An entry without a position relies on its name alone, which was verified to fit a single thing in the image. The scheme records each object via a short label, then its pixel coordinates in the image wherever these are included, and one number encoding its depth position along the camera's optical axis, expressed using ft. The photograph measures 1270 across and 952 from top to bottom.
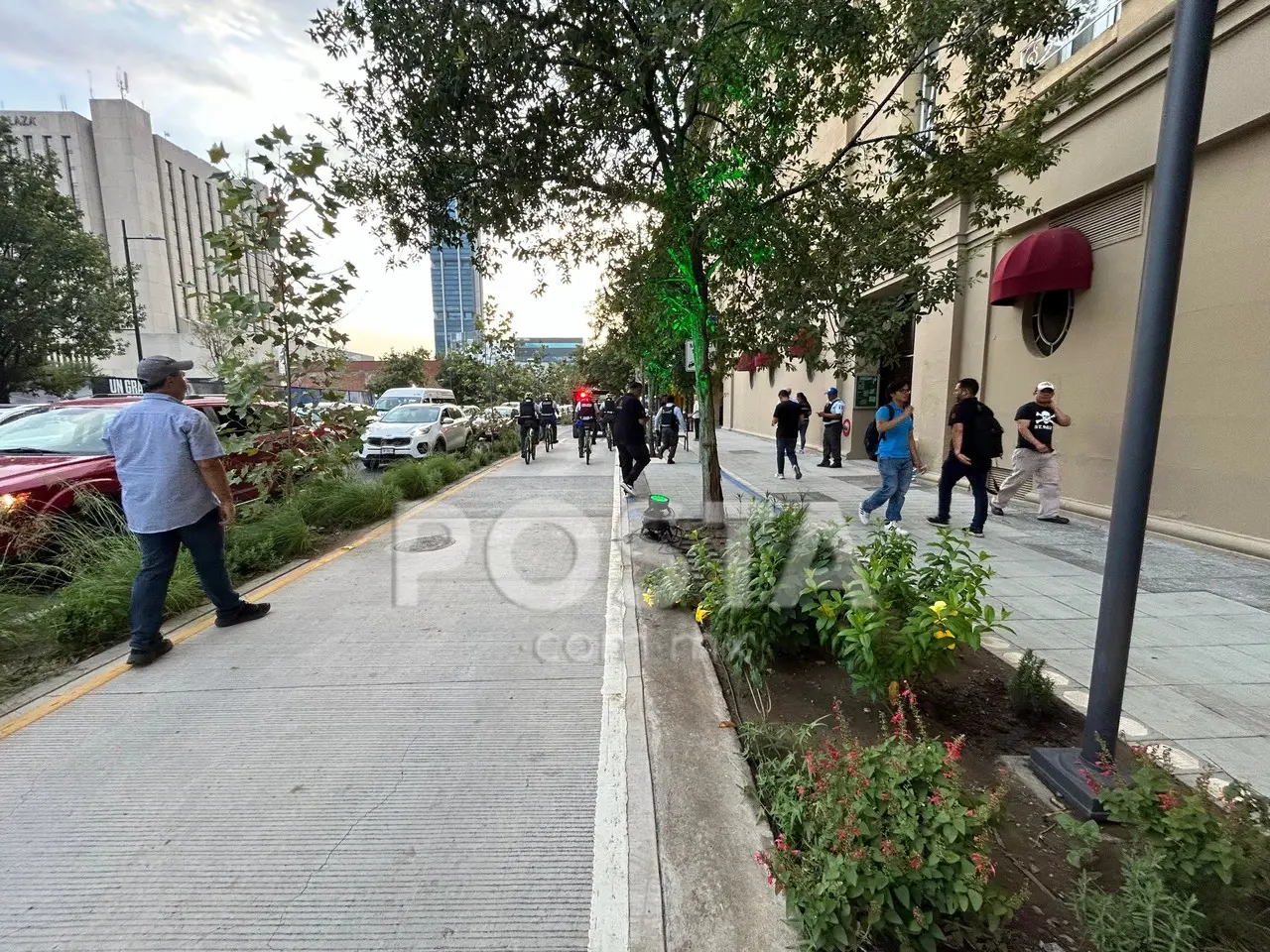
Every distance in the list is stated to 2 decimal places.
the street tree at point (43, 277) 68.80
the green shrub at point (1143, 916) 4.76
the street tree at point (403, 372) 163.73
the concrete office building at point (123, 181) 198.49
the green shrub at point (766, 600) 10.47
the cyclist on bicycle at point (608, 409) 59.62
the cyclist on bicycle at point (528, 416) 48.55
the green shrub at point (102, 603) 13.32
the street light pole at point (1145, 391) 6.41
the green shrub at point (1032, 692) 9.64
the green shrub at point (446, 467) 37.06
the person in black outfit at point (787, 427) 35.63
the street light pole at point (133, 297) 83.35
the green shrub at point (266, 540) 18.49
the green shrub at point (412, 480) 31.48
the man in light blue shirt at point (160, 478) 12.68
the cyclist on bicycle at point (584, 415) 50.60
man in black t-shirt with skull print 23.68
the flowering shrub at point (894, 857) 5.30
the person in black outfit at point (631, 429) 27.37
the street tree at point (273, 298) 19.51
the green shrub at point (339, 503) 23.82
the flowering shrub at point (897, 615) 8.50
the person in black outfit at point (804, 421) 48.09
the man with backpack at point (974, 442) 22.06
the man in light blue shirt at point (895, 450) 22.13
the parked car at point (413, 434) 46.47
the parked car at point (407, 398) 59.72
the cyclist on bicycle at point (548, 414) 60.03
